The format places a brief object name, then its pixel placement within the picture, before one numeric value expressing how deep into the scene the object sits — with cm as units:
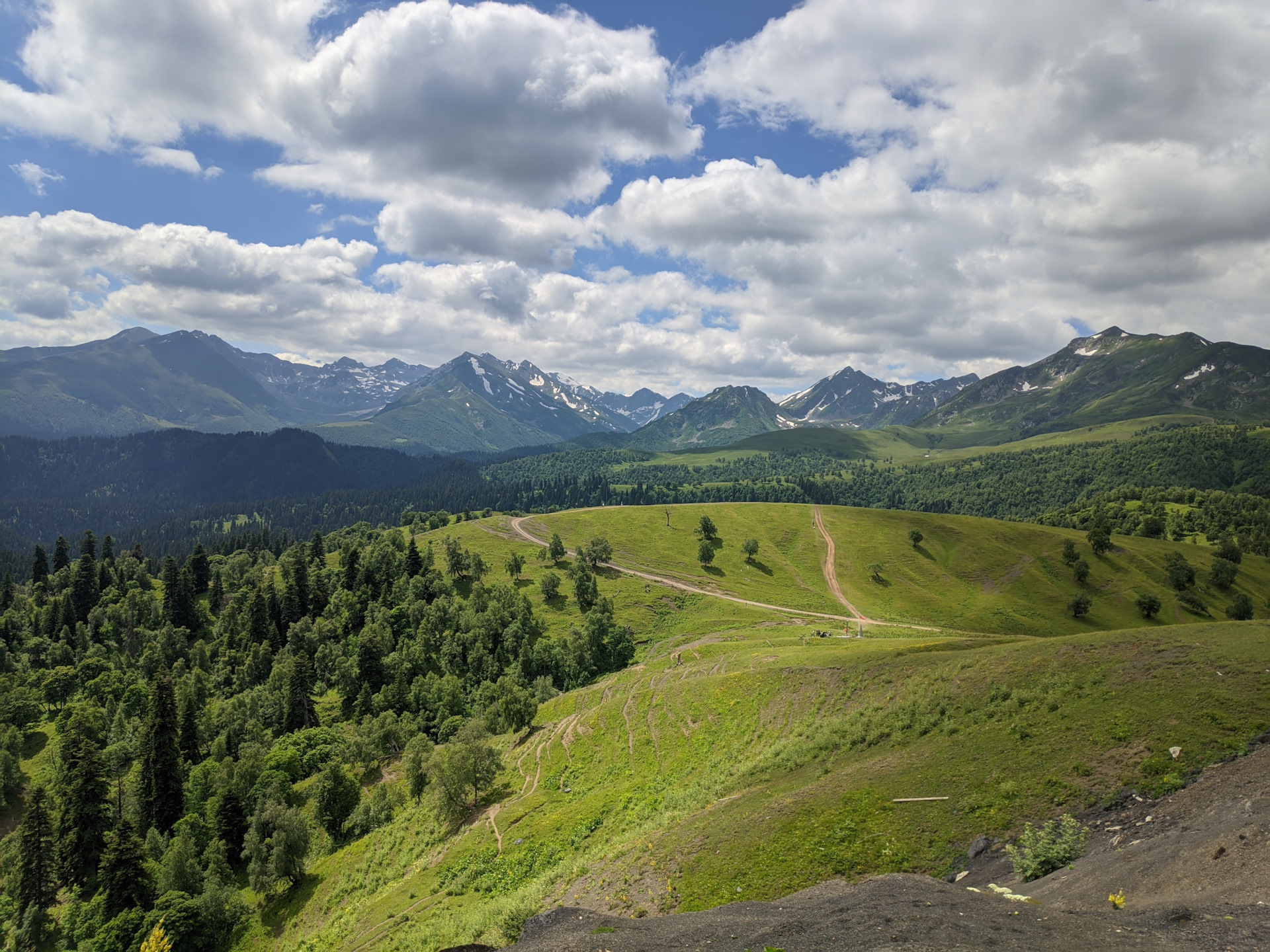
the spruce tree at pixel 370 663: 11488
